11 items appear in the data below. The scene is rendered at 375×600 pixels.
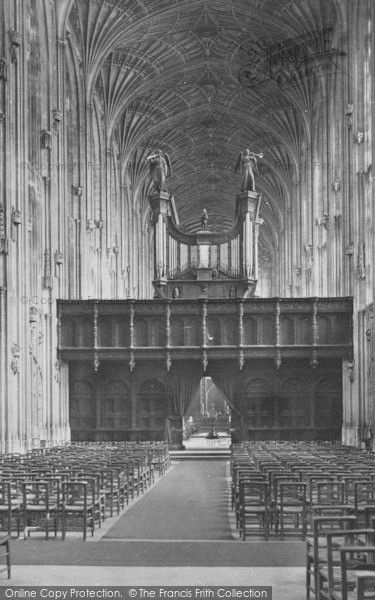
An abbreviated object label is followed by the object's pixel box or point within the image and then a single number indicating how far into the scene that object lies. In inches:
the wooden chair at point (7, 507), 547.2
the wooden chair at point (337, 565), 319.6
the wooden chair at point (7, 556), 415.5
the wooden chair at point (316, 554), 366.3
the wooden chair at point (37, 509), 571.2
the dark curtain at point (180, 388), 1621.6
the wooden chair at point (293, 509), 556.1
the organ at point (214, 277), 1893.5
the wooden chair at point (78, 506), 574.9
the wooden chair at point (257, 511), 562.6
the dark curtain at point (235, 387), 1615.4
